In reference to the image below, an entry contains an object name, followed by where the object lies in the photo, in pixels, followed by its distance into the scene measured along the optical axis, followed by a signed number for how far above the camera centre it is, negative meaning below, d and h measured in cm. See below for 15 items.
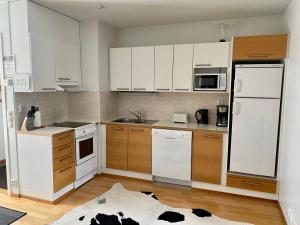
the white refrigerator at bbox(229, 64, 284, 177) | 297 -31
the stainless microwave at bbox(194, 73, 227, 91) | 339 +17
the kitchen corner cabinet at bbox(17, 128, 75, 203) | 296 -97
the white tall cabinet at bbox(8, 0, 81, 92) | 290 +60
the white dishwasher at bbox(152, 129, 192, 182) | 346 -94
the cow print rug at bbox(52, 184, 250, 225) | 262 -147
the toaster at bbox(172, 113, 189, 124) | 384 -43
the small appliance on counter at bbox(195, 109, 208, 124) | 379 -38
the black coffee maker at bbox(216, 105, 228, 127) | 354 -36
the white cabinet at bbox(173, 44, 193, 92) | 356 +38
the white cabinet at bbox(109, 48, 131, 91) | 393 +40
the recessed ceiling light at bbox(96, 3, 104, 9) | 301 +113
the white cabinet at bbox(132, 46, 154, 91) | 379 +39
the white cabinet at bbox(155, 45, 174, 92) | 368 +39
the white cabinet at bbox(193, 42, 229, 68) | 336 +57
